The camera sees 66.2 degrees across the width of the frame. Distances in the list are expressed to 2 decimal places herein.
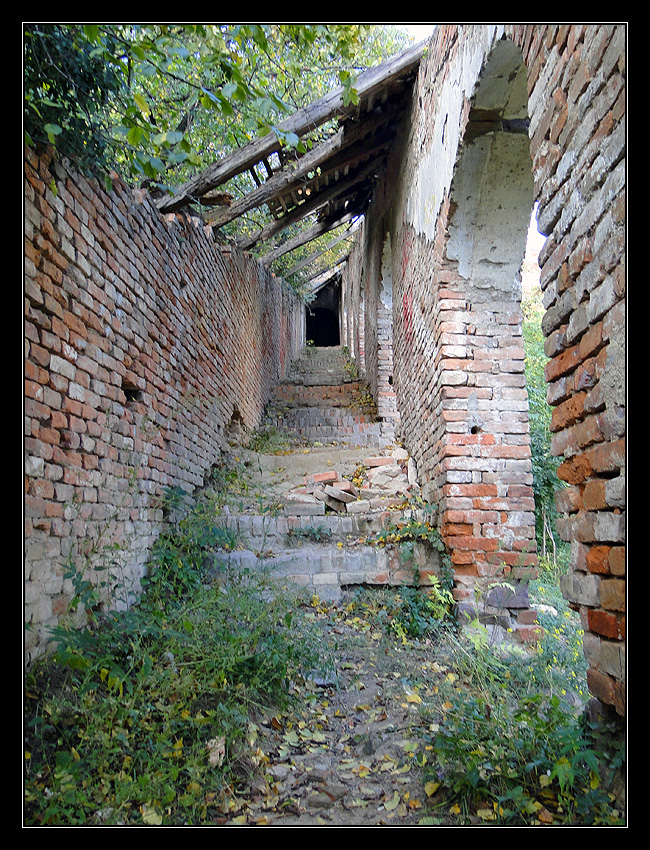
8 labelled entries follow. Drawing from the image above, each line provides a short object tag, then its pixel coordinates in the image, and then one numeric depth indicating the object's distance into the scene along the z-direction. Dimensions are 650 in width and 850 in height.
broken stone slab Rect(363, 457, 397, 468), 5.79
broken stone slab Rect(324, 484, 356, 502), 5.11
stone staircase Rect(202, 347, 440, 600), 4.36
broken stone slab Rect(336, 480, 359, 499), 5.25
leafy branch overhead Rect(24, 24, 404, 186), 2.17
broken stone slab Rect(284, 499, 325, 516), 5.04
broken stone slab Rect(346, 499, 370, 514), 4.99
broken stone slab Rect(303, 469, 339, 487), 5.57
